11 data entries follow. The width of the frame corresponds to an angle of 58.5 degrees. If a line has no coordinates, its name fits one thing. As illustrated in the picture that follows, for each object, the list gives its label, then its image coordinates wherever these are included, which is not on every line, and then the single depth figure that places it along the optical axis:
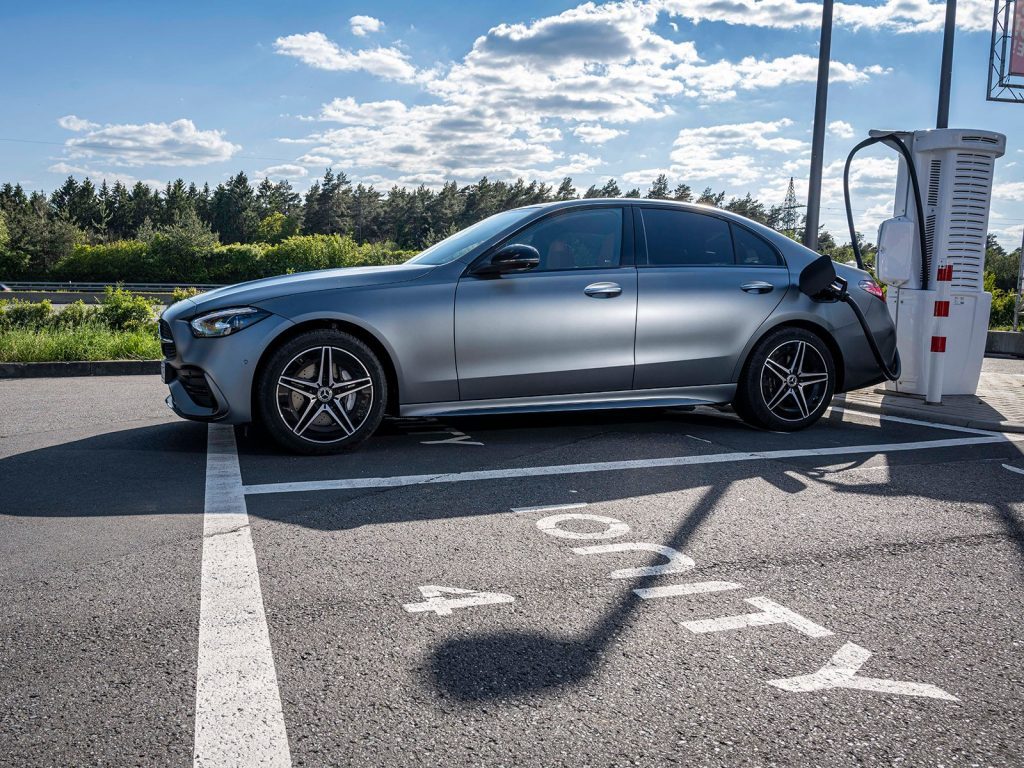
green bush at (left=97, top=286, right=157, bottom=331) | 12.73
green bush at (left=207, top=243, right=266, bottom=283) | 66.62
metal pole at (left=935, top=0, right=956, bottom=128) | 14.30
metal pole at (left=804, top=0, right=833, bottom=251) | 13.70
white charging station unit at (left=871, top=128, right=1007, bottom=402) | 8.57
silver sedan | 5.59
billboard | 19.15
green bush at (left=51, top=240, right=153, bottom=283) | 67.38
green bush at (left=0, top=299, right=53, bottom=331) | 12.09
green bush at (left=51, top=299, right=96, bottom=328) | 12.38
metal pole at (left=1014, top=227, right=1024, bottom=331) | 17.14
